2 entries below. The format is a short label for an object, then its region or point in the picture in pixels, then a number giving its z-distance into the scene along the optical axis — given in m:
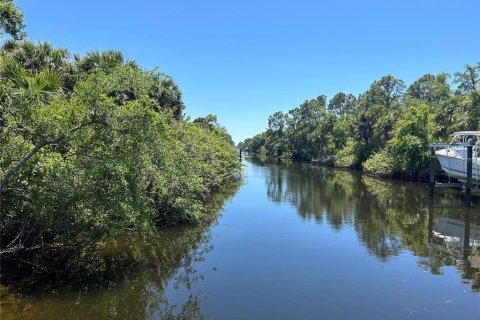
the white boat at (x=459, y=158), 29.55
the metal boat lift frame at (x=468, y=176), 26.28
